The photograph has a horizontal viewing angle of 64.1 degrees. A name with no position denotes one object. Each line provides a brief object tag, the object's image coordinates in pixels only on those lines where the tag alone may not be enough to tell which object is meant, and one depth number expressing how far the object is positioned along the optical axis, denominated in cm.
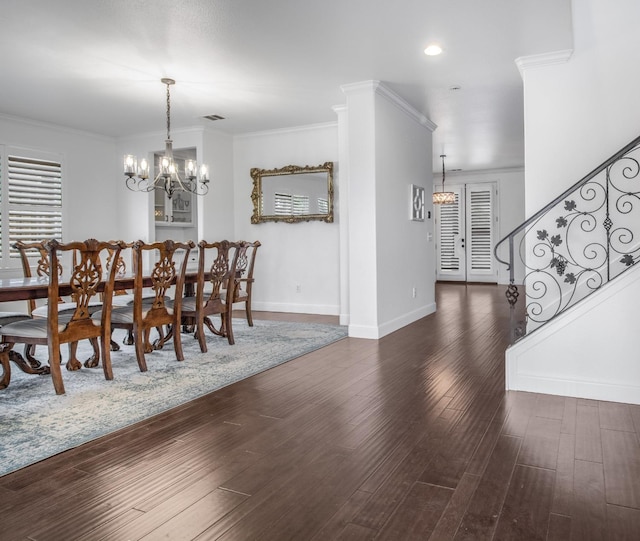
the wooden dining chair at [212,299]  447
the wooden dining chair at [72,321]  326
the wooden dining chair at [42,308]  390
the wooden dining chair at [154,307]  388
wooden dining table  336
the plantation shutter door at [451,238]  1186
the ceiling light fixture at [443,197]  1028
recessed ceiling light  408
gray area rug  258
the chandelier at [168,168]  493
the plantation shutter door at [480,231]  1155
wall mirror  682
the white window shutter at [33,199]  628
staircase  311
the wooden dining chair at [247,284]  552
